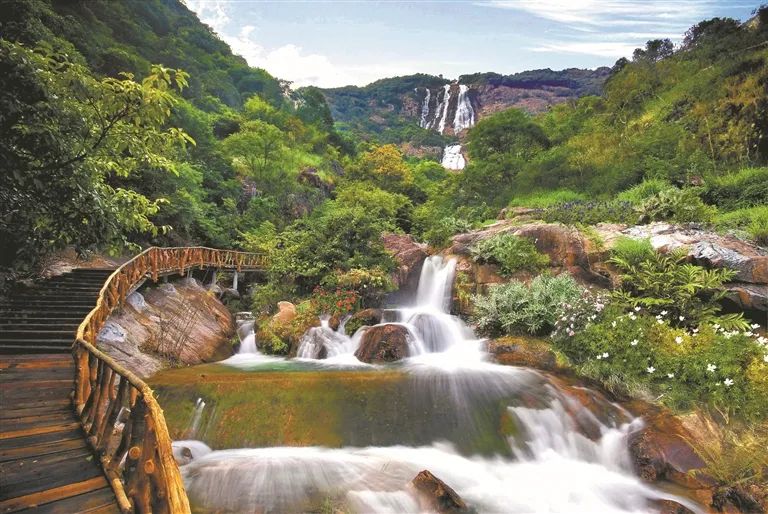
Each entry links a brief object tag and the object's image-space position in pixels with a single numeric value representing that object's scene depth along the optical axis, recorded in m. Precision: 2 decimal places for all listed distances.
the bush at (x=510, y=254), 14.19
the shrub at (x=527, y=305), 11.27
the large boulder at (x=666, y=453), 6.42
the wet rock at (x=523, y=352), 10.23
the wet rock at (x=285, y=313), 13.64
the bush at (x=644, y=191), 15.72
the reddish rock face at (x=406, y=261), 17.33
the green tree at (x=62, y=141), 3.51
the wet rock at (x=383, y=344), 11.47
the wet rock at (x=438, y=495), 5.84
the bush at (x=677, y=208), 12.74
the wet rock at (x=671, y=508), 5.69
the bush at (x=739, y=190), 12.66
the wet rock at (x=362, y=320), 13.16
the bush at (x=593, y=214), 14.87
